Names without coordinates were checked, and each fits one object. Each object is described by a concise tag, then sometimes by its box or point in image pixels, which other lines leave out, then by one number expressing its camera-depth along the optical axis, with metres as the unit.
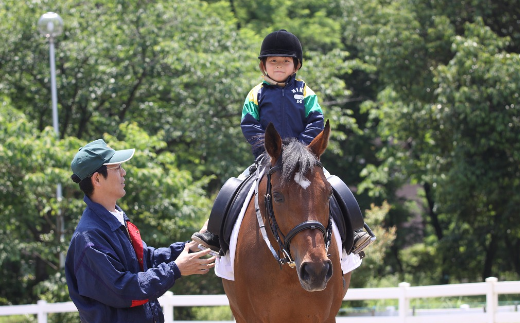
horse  8.02
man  7.91
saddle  10.32
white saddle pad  10.03
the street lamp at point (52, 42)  24.75
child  10.53
